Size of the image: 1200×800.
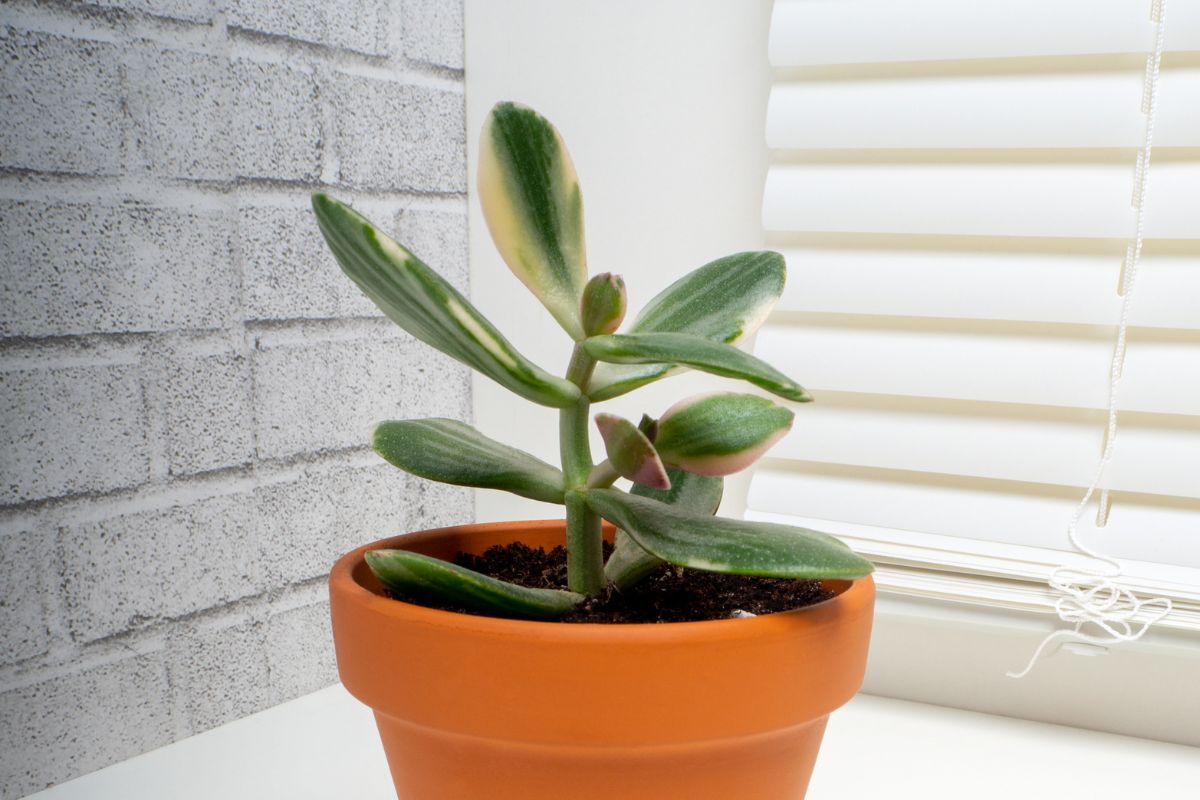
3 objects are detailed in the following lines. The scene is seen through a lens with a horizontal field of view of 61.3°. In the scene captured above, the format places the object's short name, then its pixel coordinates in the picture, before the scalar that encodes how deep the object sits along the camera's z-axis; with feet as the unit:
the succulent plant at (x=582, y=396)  1.37
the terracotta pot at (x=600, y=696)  1.41
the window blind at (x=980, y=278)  2.68
